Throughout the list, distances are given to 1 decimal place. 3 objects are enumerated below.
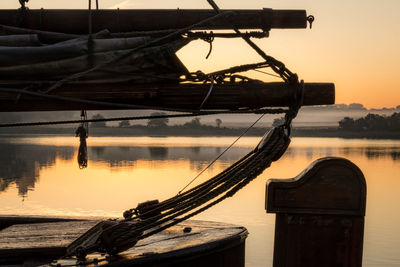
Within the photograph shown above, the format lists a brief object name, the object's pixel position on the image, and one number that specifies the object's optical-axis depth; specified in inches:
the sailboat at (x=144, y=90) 225.1
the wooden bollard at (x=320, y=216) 175.0
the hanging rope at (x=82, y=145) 294.6
